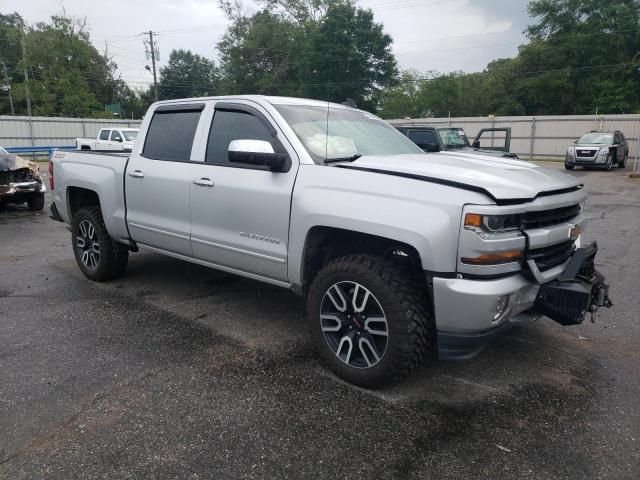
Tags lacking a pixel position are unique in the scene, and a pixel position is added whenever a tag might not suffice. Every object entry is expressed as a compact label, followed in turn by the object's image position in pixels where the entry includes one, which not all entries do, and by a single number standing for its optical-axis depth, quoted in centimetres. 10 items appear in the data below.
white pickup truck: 2195
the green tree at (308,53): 4244
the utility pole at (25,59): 4371
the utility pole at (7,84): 5238
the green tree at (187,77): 7594
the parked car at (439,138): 1289
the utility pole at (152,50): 4904
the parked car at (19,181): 998
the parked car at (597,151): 2000
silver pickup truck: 280
